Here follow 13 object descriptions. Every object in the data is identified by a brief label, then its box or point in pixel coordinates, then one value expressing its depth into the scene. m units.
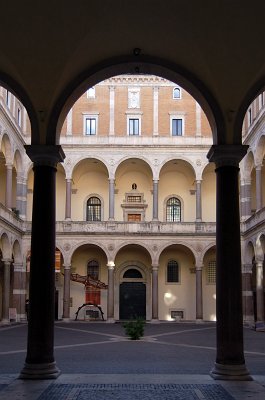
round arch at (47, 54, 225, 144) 11.48
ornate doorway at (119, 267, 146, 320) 39.79
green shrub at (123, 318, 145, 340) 22.86
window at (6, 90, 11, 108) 33.80
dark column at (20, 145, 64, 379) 10.52
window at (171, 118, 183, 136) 39.88
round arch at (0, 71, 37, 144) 11.34
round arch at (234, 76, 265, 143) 11.49
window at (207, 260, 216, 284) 39.94
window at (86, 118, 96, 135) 39.91
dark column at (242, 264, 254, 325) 35.62
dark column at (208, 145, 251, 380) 10.58
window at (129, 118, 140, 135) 39.97
